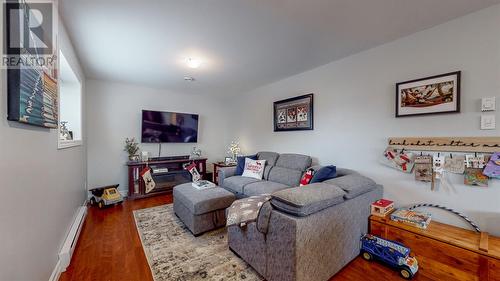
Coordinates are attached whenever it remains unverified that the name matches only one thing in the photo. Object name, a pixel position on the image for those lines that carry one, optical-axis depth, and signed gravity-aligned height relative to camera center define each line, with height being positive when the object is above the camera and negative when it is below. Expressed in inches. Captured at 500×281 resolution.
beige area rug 67.4 -46.6
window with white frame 109.3 +17.7
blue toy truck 65.6 -40.2
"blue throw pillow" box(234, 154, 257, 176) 144.3 -20.0
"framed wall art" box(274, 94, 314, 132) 127.4 +18.1
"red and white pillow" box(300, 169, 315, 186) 105.4 -20.2
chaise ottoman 92.6 -33.9
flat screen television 164.1 +9.7
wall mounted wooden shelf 66.0 -0.7
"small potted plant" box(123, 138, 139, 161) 156.6 -9.3
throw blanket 66.4 -25.4
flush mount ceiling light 109.7 +43.7
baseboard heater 69.5 -41.5
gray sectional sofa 55.0 -28.8
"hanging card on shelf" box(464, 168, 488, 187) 67.2 -12.3
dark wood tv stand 148.0 -30.3
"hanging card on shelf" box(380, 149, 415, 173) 83.4 -8.3
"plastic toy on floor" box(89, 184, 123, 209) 131.0 -40.7
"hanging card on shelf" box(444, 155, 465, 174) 71.0 -8.2
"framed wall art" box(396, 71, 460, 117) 73.4 +18.6
